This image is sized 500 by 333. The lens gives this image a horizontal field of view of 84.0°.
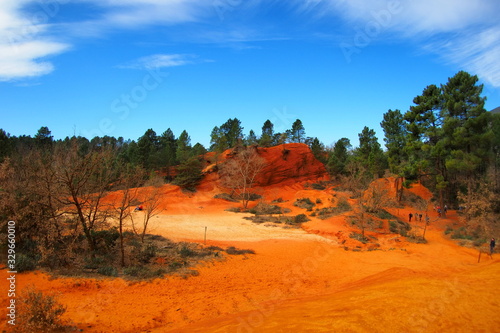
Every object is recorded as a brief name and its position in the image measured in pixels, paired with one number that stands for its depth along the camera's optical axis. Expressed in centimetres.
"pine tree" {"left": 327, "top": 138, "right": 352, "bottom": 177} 5316
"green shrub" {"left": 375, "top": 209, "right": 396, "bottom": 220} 2711
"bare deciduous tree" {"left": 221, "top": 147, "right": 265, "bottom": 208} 4069
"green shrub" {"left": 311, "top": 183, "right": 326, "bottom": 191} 4853
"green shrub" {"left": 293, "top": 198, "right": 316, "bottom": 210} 3475
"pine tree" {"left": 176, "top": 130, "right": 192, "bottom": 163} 4878
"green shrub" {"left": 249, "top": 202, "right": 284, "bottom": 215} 3261
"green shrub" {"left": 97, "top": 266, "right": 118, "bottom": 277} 1103
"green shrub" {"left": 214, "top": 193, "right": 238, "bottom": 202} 3975
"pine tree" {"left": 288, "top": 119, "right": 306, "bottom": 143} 6556
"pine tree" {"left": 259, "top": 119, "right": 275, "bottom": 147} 6577
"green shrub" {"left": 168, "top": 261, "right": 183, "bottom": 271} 1274
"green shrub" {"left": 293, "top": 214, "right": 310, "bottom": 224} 2711
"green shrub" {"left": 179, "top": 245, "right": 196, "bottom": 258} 1482
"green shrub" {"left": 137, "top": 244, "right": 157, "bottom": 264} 1318
